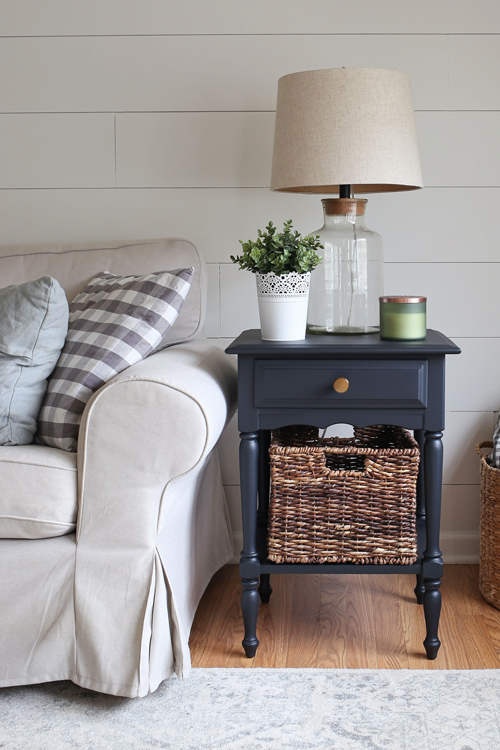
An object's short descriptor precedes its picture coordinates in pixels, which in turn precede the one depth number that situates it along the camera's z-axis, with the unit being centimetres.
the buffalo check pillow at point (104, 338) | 150
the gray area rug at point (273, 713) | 131
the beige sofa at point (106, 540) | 134
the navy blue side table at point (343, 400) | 152
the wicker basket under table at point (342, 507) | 158
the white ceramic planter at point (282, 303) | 159
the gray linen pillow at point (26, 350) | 153
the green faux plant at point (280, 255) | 158
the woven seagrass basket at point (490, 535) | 184
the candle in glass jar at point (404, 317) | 158
